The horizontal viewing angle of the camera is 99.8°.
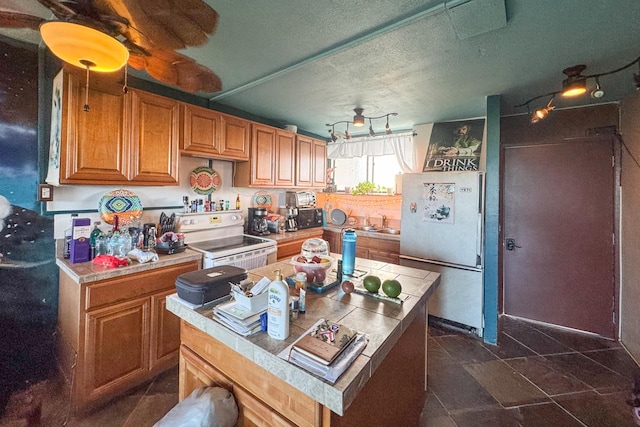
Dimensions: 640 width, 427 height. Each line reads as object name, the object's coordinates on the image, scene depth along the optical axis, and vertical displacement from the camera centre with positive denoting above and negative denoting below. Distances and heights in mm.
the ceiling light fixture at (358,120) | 3157 +1234
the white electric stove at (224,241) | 2480 -317
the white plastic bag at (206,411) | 1016 -779
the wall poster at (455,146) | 3426 +913
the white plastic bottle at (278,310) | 973 -357
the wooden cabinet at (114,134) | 1908 +607
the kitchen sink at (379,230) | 3938 -230
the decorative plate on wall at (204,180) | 3005 +363
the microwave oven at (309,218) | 3912 -69
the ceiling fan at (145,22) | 1434 +1124
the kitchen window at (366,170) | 4273 +732
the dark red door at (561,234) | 2854 -188
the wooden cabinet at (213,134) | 2605 +817
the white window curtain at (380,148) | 3938 +1057
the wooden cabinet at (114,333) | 1769 -886
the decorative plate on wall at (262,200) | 3717 +179
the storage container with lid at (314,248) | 1682 -219
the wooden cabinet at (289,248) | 3273 -436
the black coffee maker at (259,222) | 3416 -119
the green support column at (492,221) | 2713 -52
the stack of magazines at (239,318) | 1027 -417
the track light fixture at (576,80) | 2064 +1069
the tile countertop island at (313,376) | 868 -610
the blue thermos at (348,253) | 1702 -250
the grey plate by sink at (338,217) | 4434 -51
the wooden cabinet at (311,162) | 3873 +771
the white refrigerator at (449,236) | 2793 -232
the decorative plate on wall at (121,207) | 2279 +35
